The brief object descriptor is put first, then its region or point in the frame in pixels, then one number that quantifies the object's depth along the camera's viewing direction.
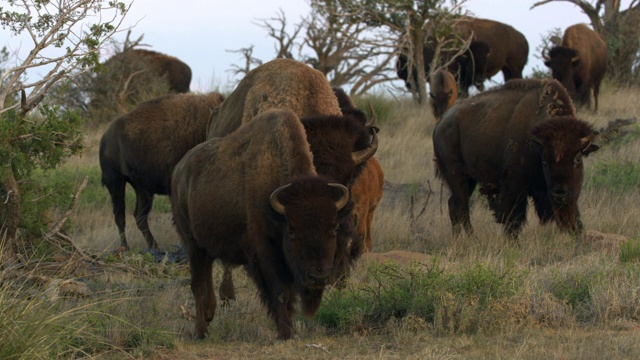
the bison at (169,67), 57.64
